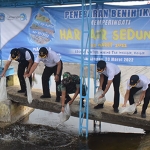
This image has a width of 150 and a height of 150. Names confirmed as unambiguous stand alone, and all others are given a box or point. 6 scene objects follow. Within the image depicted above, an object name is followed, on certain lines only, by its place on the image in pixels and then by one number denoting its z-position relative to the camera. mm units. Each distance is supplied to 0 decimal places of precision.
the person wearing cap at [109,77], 5309
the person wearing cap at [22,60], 5852
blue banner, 5672
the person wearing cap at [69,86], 5438
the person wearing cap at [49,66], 5659
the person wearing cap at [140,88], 5105
